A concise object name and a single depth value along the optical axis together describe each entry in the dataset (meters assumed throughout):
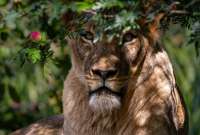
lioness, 11.61
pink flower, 10.40
